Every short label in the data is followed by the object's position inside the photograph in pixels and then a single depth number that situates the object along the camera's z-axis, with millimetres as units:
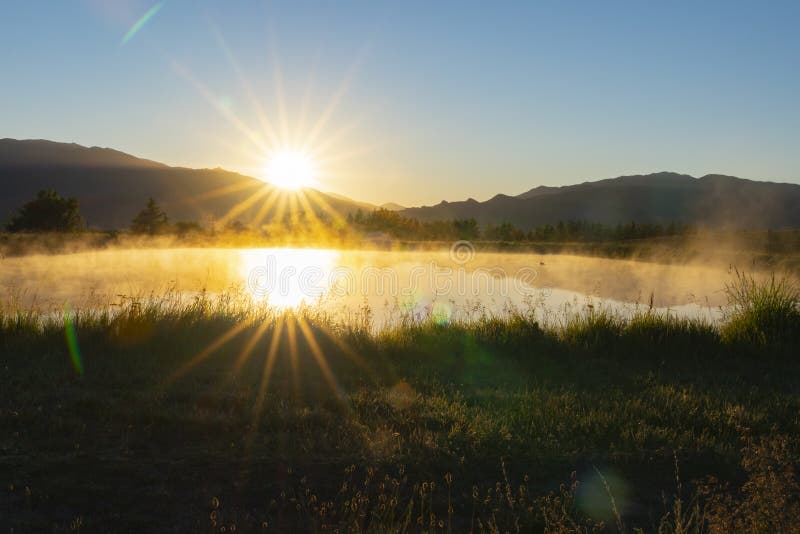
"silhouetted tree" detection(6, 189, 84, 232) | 47625
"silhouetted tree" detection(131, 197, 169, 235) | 58344
